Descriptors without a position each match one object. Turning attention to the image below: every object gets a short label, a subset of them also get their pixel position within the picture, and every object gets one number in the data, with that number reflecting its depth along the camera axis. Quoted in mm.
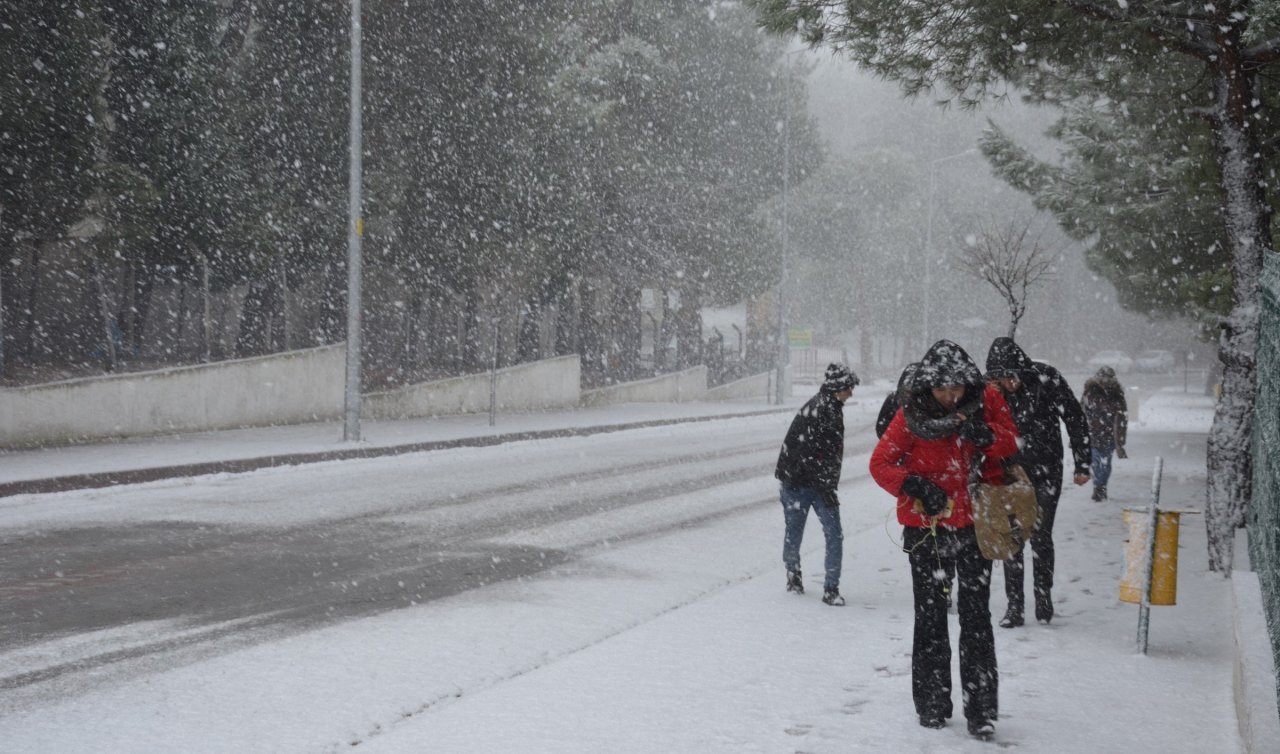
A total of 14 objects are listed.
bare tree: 17078
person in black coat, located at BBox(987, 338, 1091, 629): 7230
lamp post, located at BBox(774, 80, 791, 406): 32781
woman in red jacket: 5078
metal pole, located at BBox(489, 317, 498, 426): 21859
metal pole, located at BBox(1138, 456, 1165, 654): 6336
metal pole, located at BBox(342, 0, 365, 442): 17859
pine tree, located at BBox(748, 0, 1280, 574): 8625
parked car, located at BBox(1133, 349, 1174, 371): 73500
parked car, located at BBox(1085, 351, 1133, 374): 70938
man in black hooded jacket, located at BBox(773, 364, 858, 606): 7914
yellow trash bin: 6367
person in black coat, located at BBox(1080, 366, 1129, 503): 13586
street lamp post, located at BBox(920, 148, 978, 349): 43231
